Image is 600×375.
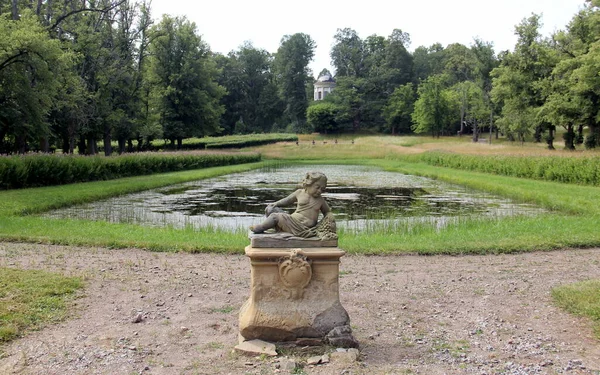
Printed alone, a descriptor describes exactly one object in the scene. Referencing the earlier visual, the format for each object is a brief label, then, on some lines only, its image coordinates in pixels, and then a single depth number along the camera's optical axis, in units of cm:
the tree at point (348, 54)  10738
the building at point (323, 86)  11169
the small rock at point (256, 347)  523
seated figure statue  571
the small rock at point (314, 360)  495
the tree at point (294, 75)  10212
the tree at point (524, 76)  4994
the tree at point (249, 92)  9938
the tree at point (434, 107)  7938
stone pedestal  543
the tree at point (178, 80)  5553
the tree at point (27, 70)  2212
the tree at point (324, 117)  9112
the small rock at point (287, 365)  481
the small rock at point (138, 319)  623
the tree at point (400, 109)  9056
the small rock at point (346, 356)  496
